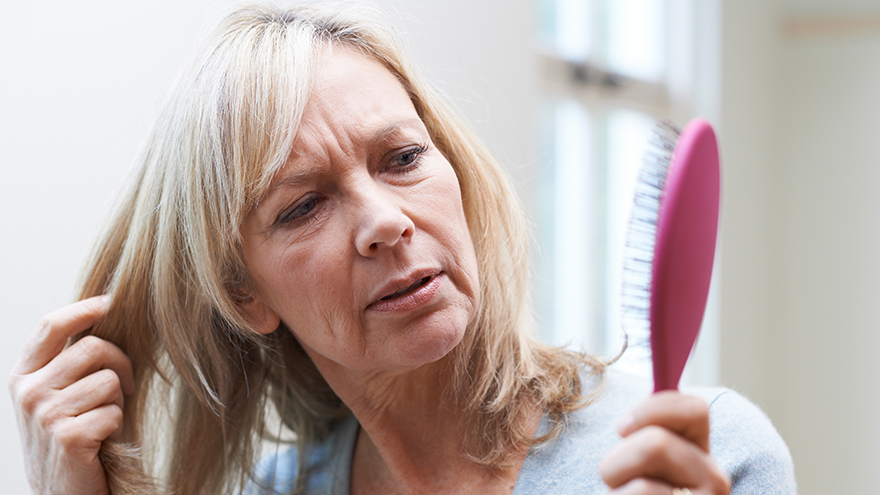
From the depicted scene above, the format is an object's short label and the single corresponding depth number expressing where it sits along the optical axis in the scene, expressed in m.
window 2.58
